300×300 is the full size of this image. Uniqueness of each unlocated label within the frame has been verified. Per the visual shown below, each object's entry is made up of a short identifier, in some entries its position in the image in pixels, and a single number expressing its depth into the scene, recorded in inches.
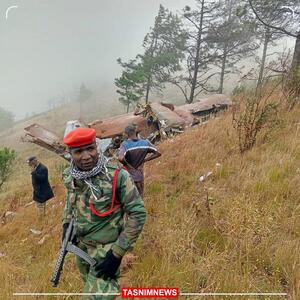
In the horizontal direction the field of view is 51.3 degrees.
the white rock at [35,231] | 219.3
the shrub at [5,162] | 442.6
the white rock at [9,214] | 302.2
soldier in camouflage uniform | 90.8
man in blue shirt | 174.6
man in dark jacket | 258.4
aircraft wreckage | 402.0
